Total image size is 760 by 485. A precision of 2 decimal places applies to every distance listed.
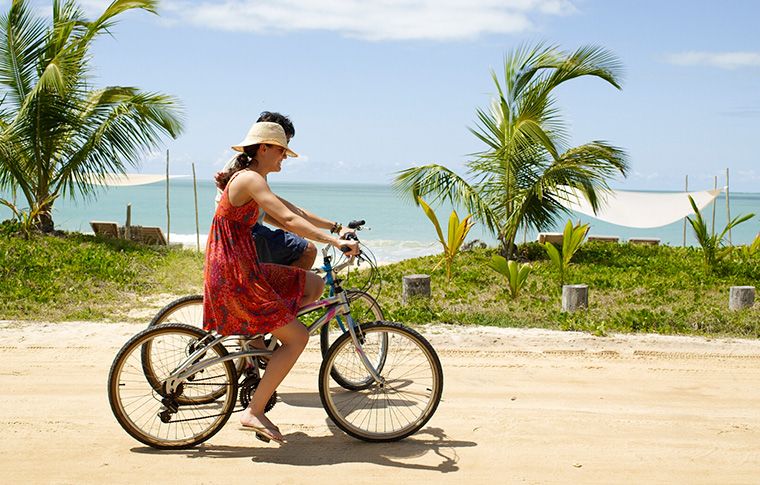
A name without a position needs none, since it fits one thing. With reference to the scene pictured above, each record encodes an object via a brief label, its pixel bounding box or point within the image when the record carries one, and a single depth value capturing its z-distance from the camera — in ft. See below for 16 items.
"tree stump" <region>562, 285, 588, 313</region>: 21.86
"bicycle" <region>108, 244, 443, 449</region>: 10.54
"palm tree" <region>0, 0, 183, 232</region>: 32.50
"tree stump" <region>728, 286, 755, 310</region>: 22.63
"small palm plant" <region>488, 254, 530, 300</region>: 23.65
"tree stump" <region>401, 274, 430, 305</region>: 23.82
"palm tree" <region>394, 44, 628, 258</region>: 33.86
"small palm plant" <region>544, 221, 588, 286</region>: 25.76
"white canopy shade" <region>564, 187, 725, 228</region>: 49.97
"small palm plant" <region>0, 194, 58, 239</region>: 31.24
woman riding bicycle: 10.10
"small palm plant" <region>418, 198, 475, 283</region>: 27.86
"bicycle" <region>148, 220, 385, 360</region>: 11.34
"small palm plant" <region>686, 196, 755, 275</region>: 28.76
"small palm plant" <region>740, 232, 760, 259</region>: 33.41
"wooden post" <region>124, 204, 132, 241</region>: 44.42
